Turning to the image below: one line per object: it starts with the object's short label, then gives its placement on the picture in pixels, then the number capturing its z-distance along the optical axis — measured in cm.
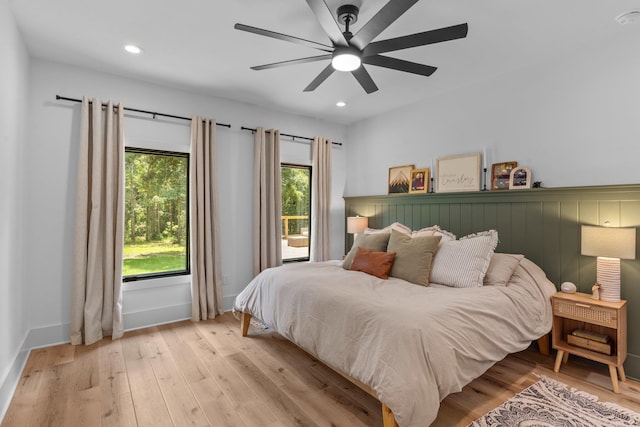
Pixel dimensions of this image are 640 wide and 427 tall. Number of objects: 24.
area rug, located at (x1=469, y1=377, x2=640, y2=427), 192
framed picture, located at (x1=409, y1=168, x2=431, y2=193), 397
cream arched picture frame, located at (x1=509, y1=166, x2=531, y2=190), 308
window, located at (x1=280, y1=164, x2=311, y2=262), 469
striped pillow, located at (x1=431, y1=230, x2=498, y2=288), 270
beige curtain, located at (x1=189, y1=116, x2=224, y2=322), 372
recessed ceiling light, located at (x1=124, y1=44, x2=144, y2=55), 278
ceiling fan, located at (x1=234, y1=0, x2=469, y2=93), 175
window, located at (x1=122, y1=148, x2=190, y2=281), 361
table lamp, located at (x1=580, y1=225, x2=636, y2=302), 228
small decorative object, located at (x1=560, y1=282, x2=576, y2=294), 266
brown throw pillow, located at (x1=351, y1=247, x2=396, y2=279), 296
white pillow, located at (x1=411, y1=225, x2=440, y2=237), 353
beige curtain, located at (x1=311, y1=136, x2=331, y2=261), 480
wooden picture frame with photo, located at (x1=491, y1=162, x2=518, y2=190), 322
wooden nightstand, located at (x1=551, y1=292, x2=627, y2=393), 231
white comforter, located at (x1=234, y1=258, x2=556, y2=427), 169
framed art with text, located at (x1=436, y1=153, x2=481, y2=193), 348
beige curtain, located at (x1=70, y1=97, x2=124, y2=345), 309
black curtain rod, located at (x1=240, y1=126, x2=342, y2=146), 418
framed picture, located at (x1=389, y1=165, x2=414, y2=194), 422
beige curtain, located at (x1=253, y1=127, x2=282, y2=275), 419
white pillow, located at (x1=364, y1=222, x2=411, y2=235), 387
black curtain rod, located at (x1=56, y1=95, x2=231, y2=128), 309
